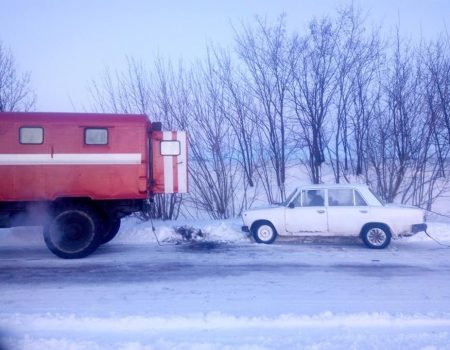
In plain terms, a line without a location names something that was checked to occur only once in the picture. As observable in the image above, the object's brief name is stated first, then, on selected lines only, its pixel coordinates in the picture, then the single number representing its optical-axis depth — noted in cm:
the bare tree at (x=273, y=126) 1923
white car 1090
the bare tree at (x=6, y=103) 1802
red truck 976
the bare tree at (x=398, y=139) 1778
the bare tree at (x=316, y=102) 1908
